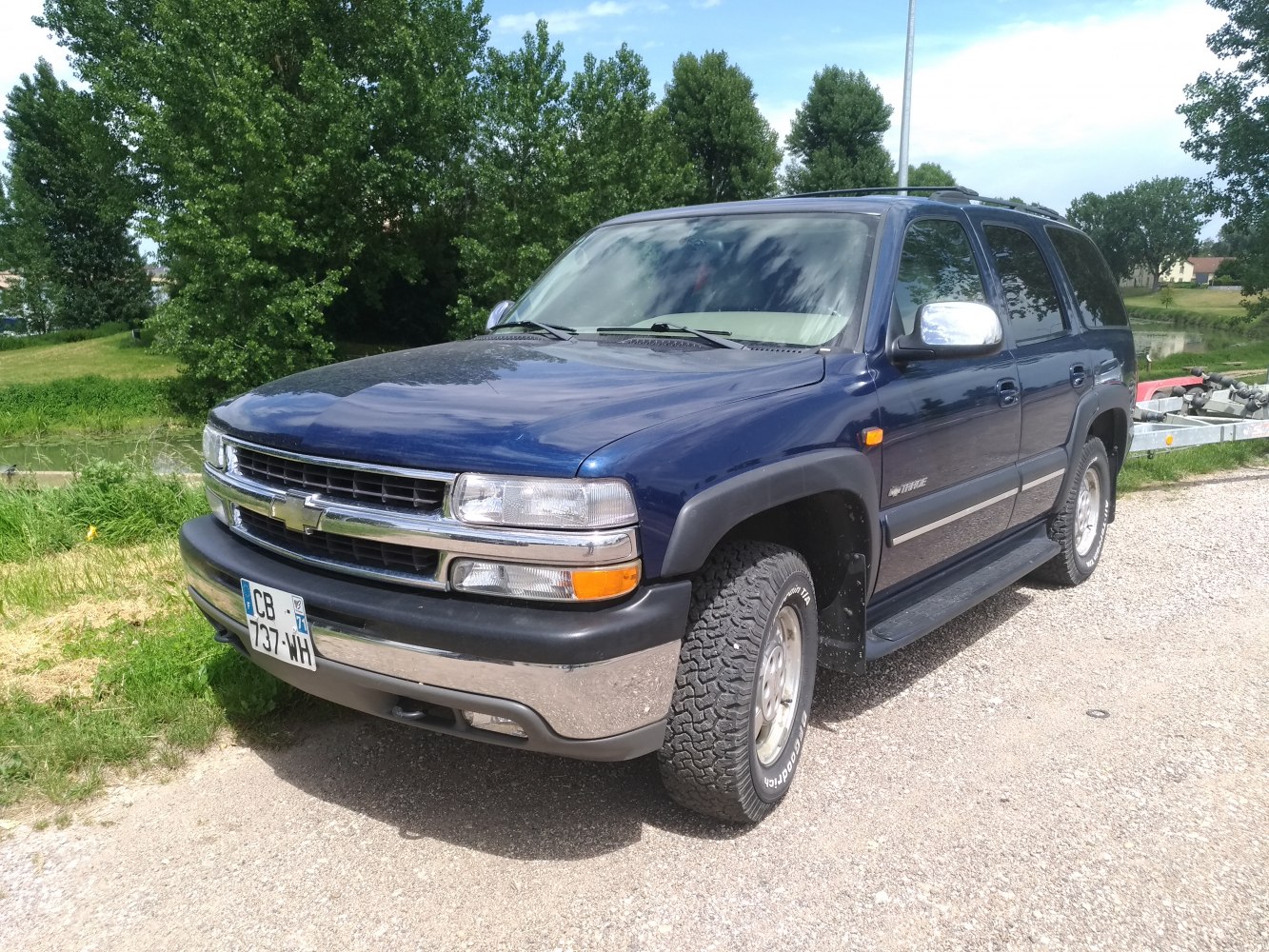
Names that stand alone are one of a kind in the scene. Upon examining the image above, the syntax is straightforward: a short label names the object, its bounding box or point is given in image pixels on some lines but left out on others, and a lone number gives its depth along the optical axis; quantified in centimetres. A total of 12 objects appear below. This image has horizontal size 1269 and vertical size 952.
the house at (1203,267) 13200
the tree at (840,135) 4580
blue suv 242
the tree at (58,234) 4147
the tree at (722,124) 4162
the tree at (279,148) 2258
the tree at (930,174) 7981
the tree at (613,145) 2641
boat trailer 740
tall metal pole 1745
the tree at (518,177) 2572
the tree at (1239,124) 2619
